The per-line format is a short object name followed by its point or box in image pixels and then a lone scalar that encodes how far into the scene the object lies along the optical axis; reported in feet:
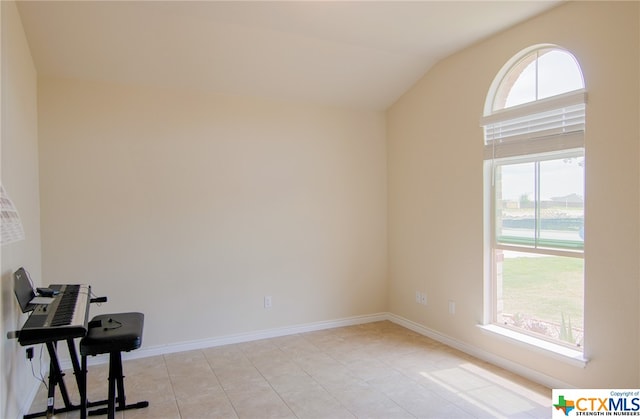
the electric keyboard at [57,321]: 6.66
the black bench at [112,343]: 7.66
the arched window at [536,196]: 9.38
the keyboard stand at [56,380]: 8.03
